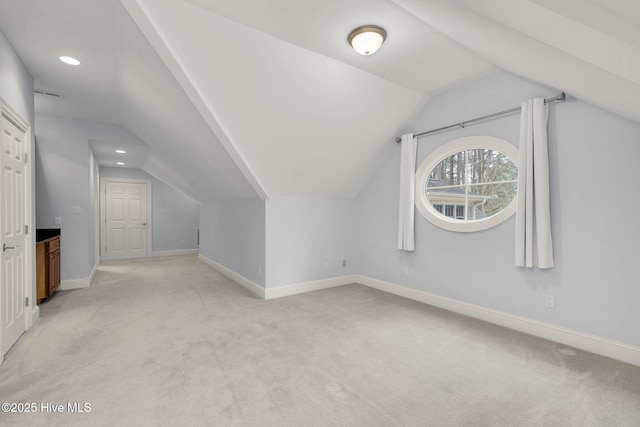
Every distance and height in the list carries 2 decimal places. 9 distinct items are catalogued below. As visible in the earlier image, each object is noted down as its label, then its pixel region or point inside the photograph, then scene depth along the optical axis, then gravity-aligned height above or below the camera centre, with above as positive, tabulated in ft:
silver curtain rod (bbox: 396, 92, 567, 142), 8.48 +3.40
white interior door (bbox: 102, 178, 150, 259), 23.17 -0.95
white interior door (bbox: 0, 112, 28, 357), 7.56 -0.78
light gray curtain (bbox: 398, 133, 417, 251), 12.56 +0.72
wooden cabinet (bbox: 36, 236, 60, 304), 11.51 -2.61
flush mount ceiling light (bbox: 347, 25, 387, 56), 7.43 +4.60
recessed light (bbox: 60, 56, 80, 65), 9.16 +4.86
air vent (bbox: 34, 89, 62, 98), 11.45 +4.71
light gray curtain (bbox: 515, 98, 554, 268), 8.64 +0.58
